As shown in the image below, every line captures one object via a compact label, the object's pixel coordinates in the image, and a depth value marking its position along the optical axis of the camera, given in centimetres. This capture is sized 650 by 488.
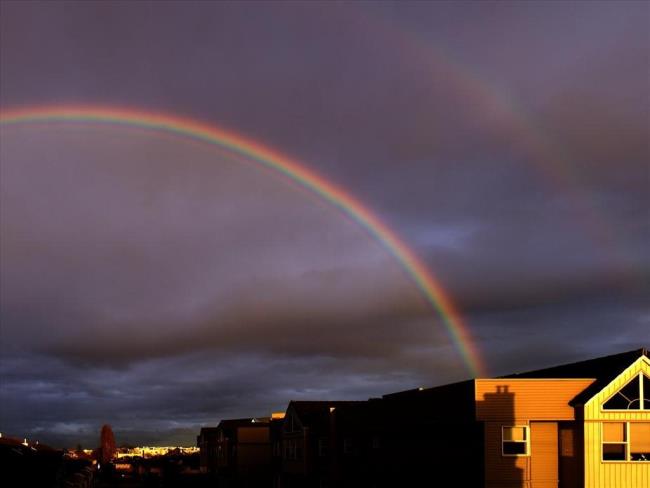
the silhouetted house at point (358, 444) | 4628
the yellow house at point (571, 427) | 3225
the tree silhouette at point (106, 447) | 15788
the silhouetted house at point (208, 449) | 9966
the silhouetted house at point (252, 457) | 8162
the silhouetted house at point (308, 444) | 5609
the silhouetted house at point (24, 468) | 2702
